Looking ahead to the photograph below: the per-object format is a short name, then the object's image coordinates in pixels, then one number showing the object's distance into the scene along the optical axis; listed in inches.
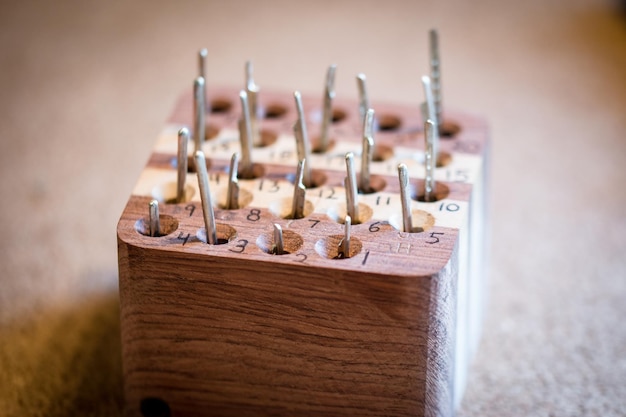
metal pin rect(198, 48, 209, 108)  15.4
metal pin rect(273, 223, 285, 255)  13.6
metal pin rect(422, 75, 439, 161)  14.7
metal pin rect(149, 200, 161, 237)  13.8
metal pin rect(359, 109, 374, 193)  14.2
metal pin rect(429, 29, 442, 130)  15.3
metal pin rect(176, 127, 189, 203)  14.1
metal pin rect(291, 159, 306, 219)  13.9
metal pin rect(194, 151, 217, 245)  13.5
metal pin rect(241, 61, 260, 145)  15.4
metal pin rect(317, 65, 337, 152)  15.0
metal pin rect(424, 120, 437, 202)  14.1
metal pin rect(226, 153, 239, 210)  14.1
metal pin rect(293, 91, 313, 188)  14.5
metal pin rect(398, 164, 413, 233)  13.6
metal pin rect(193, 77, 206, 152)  14.8
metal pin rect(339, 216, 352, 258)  13.5
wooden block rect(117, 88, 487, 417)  13.4
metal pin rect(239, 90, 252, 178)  14.7
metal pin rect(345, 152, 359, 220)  13.8
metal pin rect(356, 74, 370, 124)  14.9
